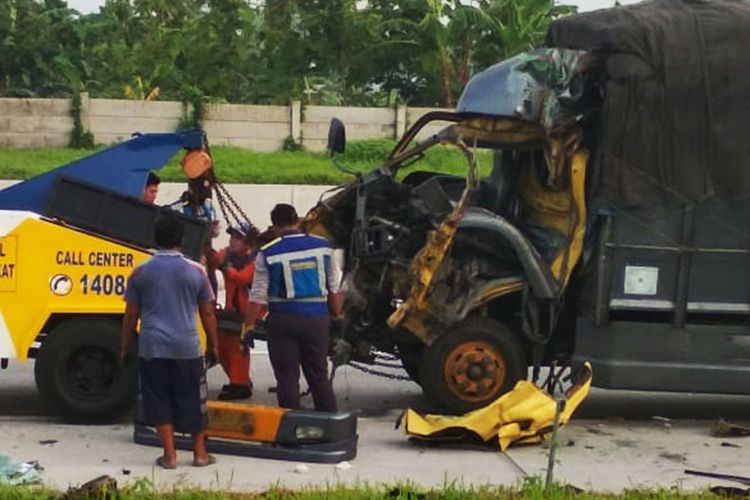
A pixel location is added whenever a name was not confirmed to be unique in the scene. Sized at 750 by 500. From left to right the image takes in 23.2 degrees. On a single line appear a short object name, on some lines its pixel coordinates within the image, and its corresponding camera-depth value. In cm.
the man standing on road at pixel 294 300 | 1154
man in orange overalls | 1395
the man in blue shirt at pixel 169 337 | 1035
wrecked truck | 1243
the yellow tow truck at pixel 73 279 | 1212
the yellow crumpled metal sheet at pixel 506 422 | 1154
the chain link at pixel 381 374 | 1373
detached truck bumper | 1094
